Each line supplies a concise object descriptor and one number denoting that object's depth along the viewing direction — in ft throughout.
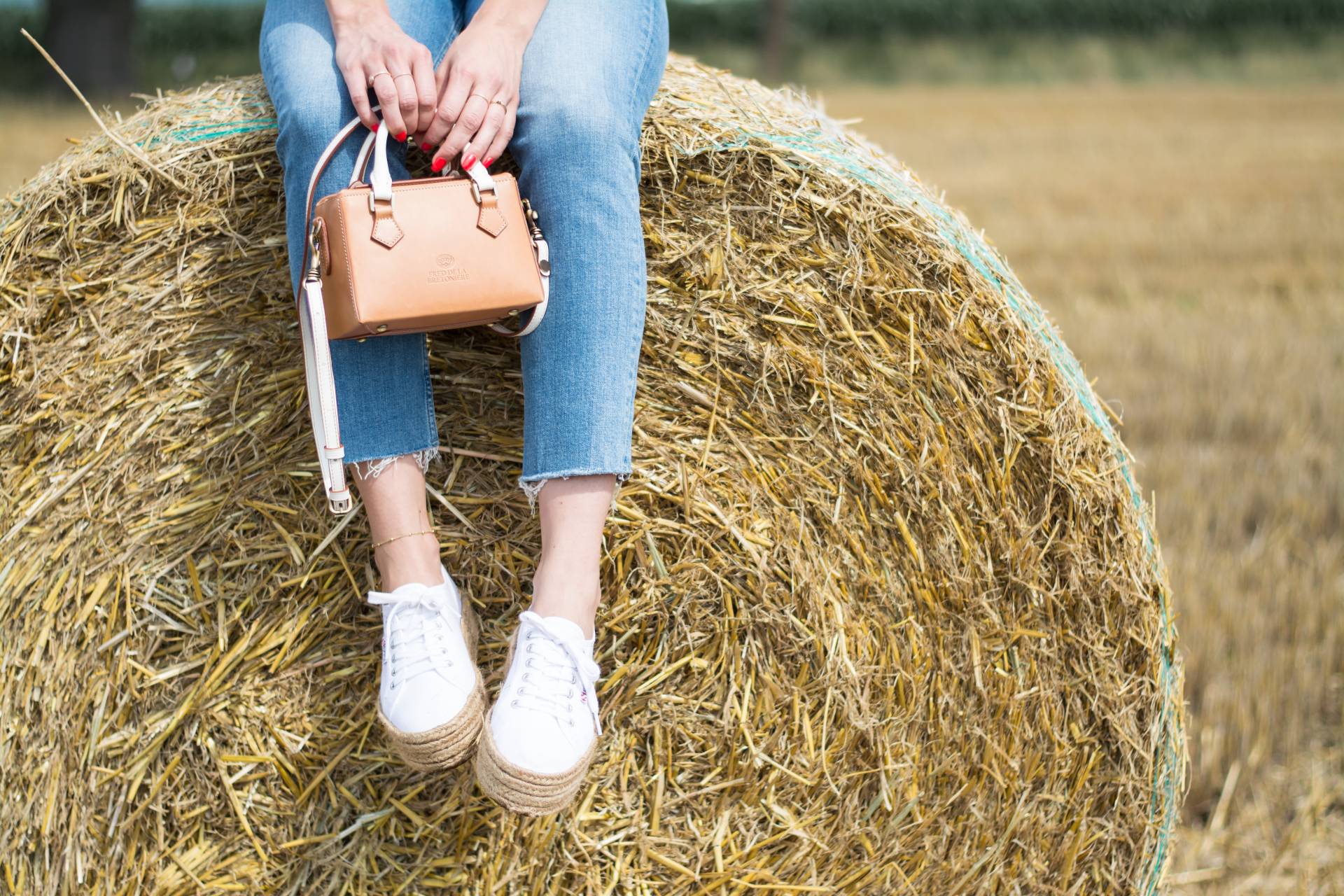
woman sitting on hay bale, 9.29
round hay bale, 9.71
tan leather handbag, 9.15
